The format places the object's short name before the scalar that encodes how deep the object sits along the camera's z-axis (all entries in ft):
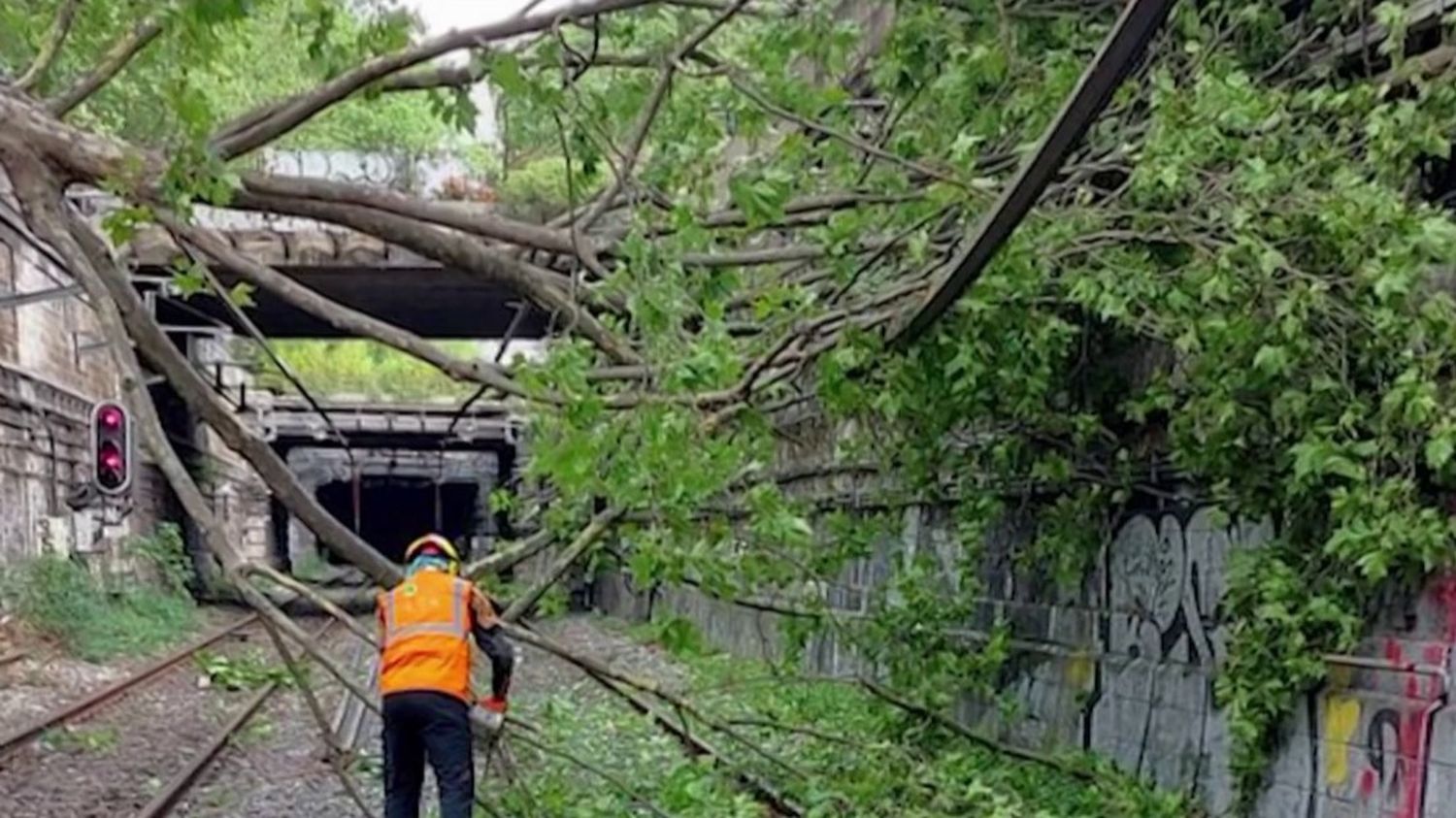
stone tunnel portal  135.85
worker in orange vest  22.25
